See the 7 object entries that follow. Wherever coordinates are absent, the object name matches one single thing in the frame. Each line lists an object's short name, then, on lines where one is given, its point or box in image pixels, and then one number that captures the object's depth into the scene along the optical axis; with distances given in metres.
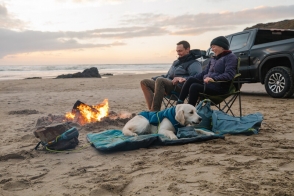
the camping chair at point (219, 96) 5.78
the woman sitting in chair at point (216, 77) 5.76
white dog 4.89
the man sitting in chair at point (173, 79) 6.33
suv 8.87
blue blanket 4.36
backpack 4.49
